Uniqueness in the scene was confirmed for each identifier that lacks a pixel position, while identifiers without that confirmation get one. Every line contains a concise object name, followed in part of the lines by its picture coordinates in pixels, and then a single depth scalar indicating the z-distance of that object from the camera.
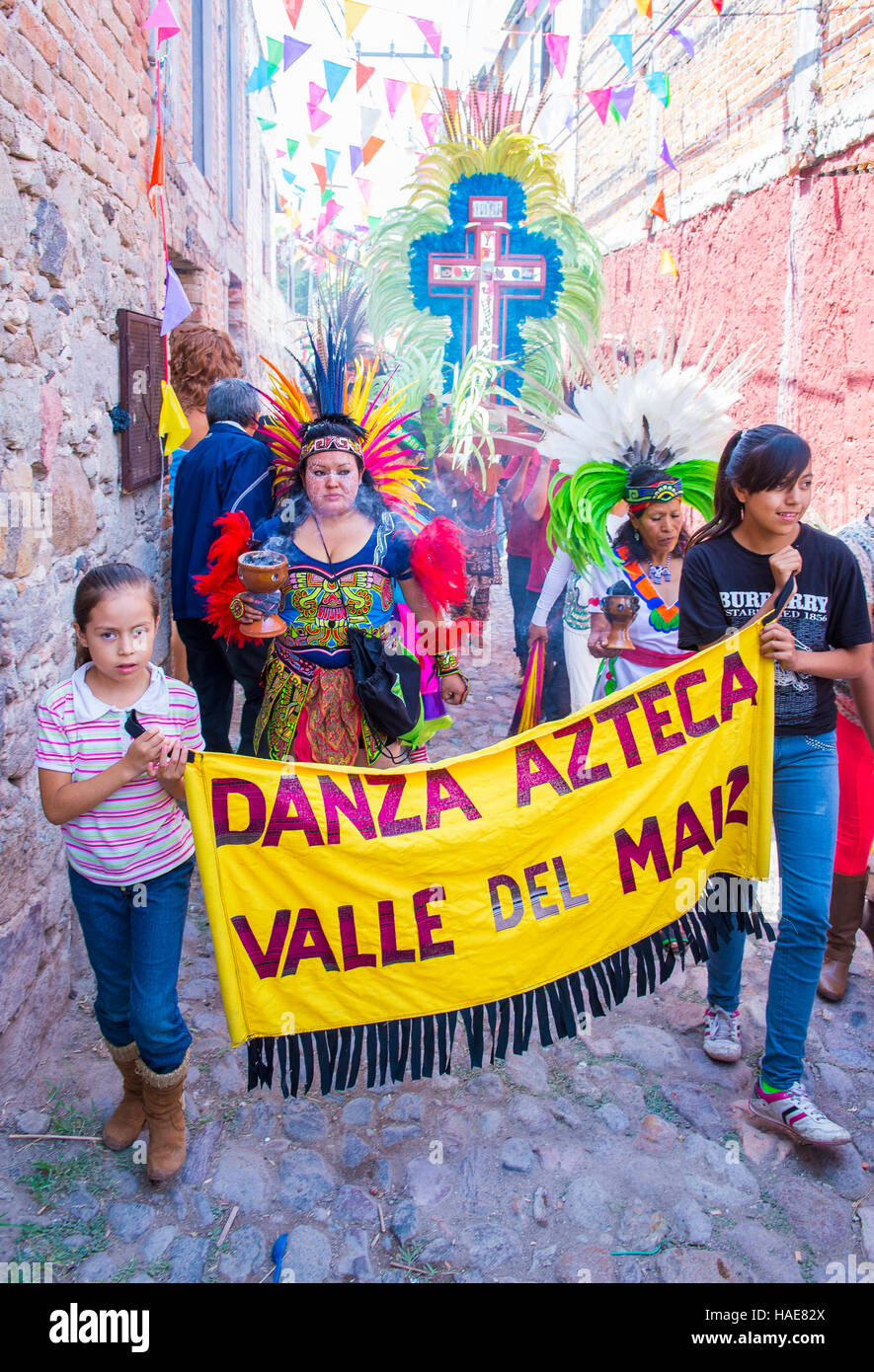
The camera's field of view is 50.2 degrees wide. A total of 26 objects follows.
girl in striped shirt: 2.29
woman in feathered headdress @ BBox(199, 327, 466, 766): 3.22
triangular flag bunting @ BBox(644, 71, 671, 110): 7.93
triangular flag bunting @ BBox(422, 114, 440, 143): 6.71
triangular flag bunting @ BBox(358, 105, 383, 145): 8.84
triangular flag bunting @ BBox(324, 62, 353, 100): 7.02
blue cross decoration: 5.10
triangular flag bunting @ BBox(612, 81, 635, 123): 7.31
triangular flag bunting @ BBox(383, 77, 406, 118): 7.45
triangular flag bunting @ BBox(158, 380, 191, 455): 4.73
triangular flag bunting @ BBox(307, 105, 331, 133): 8.73
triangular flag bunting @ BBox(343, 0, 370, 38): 6.03
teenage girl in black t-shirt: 2.68
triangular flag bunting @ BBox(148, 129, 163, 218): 5.06
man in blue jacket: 3.98
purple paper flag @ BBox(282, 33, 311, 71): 6.94
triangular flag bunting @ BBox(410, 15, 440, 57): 6.70
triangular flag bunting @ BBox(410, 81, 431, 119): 7.60
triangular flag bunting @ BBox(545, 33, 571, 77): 6.53
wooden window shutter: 4.22
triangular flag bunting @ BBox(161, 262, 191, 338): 4.76
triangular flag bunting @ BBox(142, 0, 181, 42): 4.76
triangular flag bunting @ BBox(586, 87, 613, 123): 7.18
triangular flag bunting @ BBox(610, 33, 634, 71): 6.75
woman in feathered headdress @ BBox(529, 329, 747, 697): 3.69
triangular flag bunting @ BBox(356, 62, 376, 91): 7.30
